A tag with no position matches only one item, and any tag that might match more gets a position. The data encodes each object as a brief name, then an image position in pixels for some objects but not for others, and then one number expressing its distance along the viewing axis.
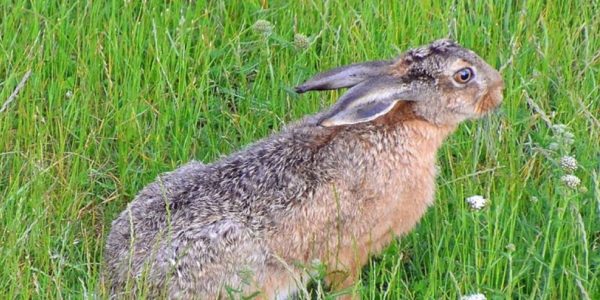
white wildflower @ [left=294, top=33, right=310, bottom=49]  13.78
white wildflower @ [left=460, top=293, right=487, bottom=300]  10.48
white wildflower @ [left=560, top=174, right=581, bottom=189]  11.05
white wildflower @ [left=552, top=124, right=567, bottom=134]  11.51
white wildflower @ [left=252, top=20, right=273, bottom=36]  13.77
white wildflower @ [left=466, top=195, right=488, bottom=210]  11.24
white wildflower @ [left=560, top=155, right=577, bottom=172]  11.47
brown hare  11.23
